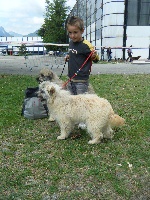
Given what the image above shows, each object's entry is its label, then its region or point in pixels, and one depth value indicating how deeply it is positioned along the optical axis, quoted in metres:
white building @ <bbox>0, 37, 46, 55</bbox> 24.82
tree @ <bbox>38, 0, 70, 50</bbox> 58.50
